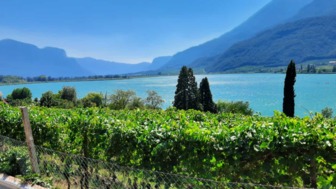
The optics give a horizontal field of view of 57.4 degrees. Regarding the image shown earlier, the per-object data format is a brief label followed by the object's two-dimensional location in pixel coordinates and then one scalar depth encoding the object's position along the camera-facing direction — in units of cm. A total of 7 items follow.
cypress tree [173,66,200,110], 4750
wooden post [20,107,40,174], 446
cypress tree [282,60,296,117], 3125
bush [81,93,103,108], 7518
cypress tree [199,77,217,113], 4775
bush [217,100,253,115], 5582
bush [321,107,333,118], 5159
